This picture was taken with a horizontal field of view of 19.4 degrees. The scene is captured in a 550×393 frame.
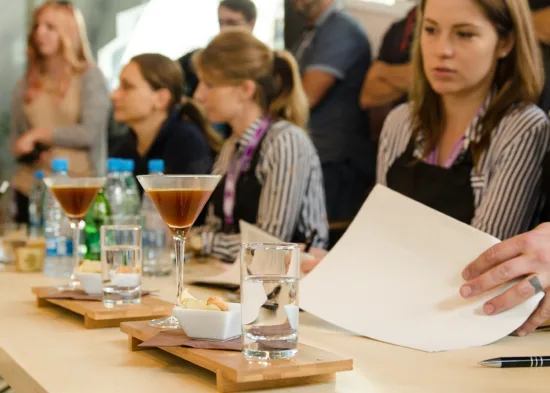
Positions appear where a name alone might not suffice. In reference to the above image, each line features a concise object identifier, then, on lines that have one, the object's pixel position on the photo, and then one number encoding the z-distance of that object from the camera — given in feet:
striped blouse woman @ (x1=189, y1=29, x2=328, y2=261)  11.29
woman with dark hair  15.71
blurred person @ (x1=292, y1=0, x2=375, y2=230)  13.08
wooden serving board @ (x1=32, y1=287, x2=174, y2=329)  6.95
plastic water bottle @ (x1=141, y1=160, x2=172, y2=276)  8.93
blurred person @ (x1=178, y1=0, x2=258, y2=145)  16.48
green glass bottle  9.20
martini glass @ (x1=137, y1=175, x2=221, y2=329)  6.70
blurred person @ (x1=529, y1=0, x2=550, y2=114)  9.76
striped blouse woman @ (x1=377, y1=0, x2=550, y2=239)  8.40
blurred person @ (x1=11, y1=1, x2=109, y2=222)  19.12
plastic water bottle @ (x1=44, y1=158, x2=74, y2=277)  9.00
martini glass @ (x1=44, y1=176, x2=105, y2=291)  7.98
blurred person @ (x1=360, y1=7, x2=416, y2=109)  12.18
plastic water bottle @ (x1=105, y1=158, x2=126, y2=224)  10.77
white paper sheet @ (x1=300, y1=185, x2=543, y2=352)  6.62
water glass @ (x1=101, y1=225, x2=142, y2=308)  7.10
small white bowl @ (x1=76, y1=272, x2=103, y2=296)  7.40
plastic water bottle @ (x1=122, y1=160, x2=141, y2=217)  11.11
